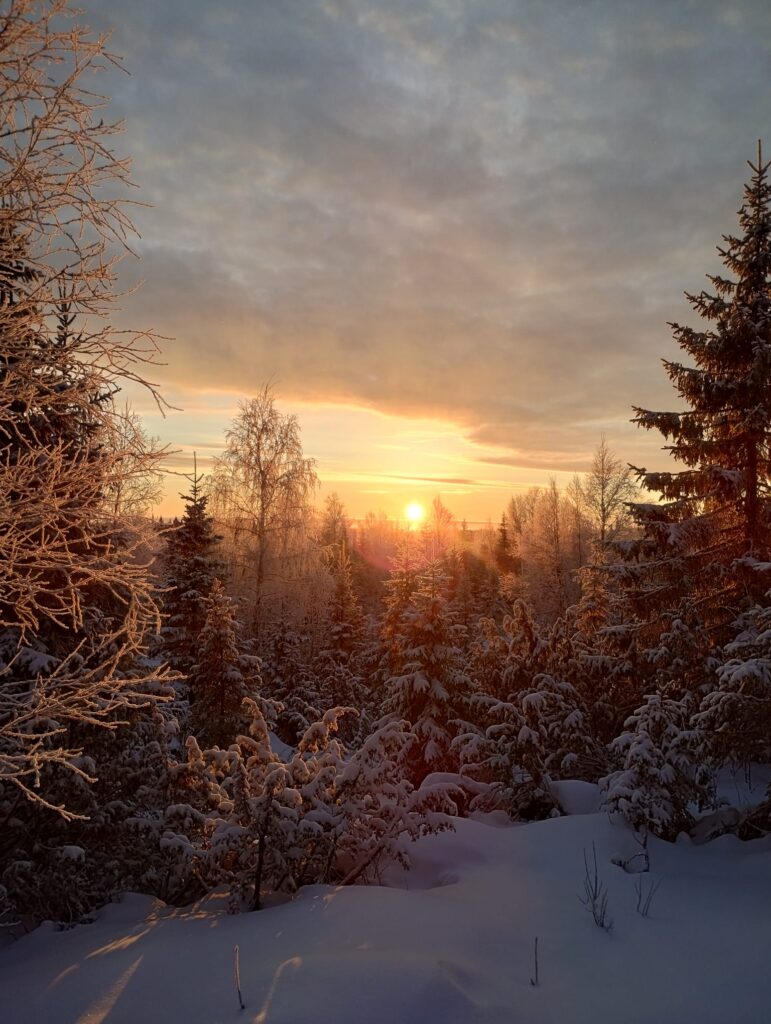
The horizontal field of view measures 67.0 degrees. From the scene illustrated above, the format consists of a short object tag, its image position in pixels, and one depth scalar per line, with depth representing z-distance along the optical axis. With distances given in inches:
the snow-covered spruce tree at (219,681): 518.9
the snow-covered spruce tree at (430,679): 419.5
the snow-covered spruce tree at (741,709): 254.4
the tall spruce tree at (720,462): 430.9
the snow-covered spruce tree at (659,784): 276.8
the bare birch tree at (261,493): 793.6
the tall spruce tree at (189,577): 631.8
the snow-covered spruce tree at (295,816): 228.2
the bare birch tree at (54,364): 129.2
